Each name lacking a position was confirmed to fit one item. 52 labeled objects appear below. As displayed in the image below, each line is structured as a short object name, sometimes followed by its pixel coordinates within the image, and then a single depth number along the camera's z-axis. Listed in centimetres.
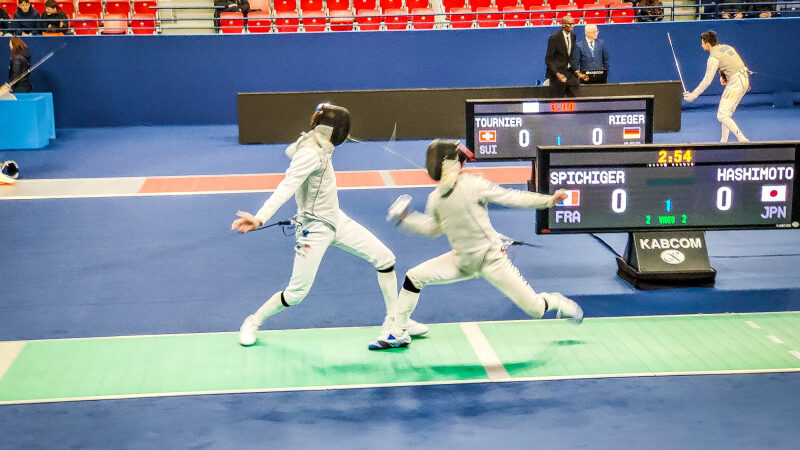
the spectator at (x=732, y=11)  2013
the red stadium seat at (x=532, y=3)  2110
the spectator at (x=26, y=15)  1808
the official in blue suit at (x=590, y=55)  1647
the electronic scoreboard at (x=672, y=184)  770
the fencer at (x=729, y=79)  1380
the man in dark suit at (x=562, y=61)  1530
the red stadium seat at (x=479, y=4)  2075
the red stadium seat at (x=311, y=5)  2039
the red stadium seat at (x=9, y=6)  1977
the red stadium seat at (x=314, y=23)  1923
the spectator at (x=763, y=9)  2088
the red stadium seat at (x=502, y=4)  2082
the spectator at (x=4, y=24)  1862
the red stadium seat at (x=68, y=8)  1984
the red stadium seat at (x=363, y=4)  2058
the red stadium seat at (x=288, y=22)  1853
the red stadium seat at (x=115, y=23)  1917
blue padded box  1595
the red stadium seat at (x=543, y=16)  1970
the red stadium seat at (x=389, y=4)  2058
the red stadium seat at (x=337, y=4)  2044
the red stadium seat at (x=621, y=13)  1995
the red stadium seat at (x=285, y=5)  2034
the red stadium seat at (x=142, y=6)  2003
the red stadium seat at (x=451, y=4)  2073
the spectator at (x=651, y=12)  2005
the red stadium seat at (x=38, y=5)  1966
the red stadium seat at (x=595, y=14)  1994
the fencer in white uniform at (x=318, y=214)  625
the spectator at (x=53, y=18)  1801
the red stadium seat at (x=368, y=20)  2028
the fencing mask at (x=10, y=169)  1288
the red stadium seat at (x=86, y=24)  1938
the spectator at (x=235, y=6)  1928
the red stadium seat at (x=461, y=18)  2048
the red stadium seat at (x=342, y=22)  1952
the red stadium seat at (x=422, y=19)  1997
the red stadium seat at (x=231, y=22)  1913
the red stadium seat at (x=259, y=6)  2012
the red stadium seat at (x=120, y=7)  2005
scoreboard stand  786
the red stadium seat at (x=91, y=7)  1992
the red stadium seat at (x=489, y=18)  2042
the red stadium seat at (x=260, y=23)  1974
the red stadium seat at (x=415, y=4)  2047
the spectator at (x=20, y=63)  1717
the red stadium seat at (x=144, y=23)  1944
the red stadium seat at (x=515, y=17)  1973
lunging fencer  607
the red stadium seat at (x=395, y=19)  2014
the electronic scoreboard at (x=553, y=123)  1075
